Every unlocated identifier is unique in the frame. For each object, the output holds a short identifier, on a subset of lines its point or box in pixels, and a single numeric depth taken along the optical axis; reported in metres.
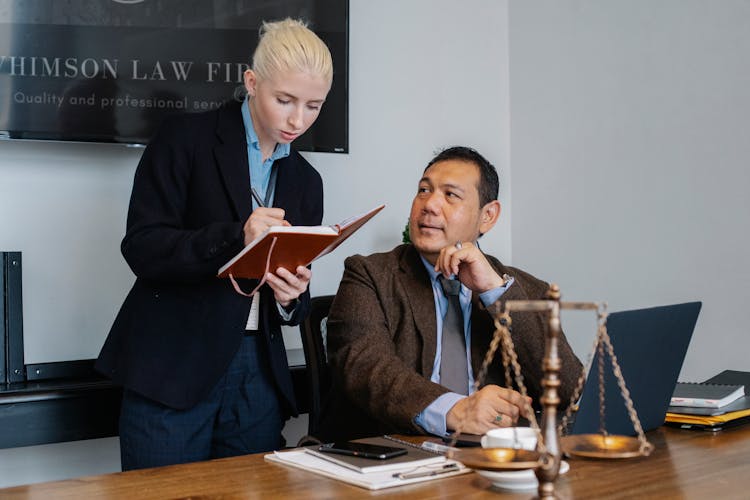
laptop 1.35
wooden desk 1.21
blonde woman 1.88
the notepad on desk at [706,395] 1.77
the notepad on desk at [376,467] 1.28
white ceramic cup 1.23
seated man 1.80
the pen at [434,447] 1.46
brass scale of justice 0.97
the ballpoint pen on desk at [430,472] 1.29
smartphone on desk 1.38
